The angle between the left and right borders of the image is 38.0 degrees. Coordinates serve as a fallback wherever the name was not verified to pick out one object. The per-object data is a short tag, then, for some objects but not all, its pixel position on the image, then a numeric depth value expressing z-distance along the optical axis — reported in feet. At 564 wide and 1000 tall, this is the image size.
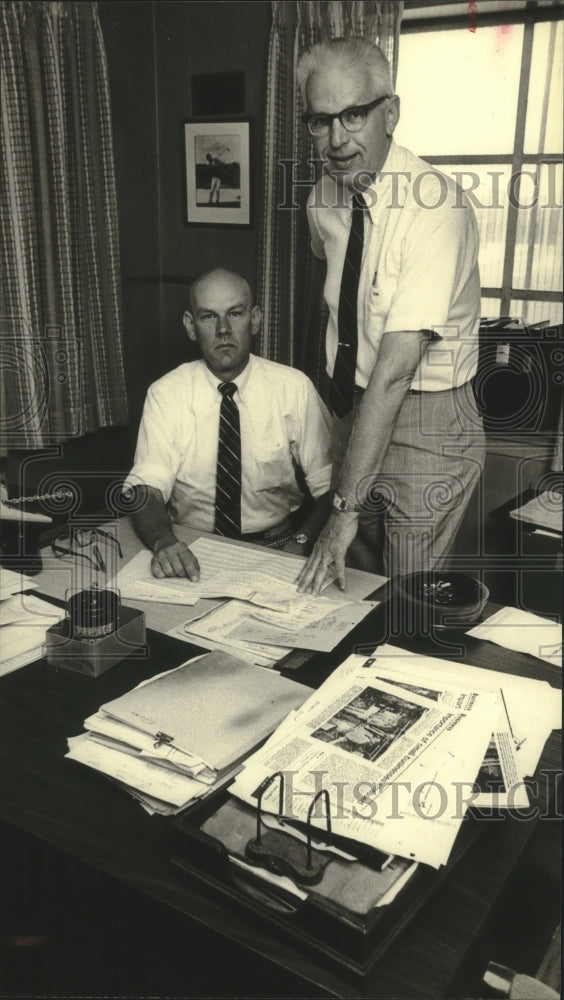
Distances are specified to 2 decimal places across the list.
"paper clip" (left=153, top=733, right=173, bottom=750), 3.56
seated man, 7.33
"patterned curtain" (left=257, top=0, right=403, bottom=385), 9.91
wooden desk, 2.68
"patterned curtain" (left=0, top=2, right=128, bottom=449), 10.06
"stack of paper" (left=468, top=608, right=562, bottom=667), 4.62
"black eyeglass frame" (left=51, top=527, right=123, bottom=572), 5.94
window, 9.83
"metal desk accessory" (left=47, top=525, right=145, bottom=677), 4.40
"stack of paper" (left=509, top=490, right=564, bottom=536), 7.57
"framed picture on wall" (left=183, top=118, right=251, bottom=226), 11.50
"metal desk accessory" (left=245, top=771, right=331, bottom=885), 2.77
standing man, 6.21
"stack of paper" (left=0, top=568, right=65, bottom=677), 4.58
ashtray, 4.95
